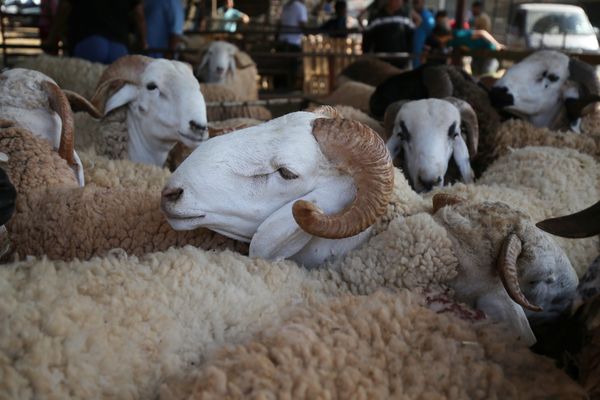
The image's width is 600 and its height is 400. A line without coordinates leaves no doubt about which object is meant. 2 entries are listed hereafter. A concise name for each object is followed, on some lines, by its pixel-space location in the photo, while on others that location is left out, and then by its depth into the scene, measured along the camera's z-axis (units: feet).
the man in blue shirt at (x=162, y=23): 25.76
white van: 25.84
